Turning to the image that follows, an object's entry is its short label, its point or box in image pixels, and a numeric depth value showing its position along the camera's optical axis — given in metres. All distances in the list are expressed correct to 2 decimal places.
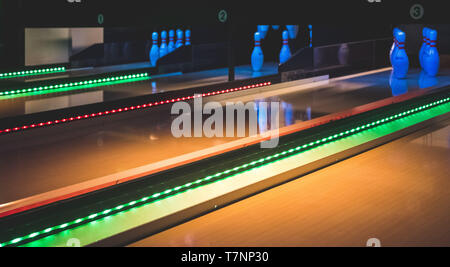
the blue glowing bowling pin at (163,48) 9.27
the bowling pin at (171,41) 9.40
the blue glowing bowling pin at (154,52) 9.20
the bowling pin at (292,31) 9.66
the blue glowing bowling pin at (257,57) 8.69
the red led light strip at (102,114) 3.96
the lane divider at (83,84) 6.16
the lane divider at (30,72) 7.18
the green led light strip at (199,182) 2.15
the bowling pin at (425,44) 7.63
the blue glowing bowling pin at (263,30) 9.82
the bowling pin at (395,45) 7.46
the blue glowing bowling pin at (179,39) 9.43
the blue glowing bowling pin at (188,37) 9.32
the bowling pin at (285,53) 8.89
